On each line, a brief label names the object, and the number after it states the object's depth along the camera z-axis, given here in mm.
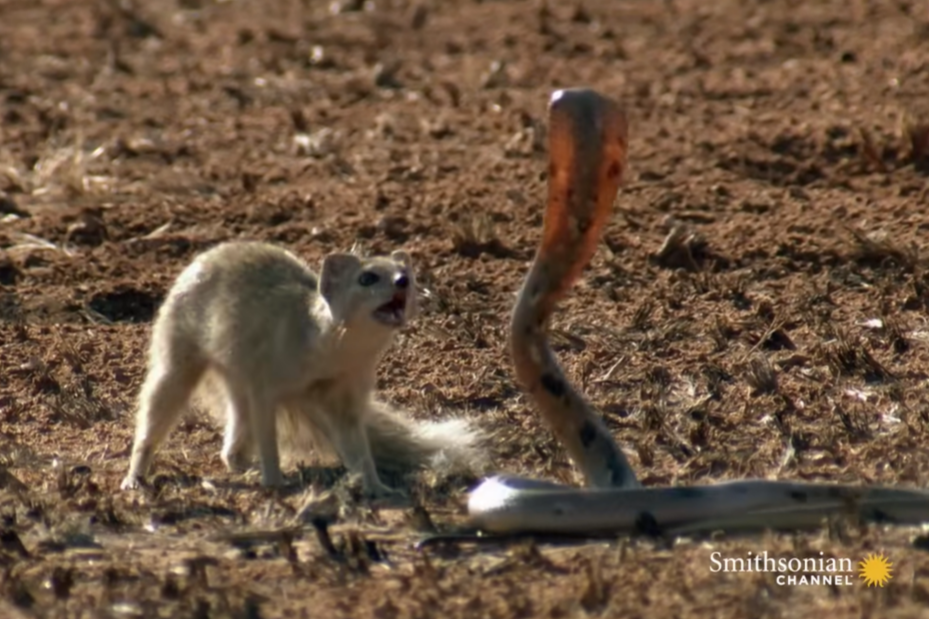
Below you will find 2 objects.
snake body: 13086
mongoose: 15297
